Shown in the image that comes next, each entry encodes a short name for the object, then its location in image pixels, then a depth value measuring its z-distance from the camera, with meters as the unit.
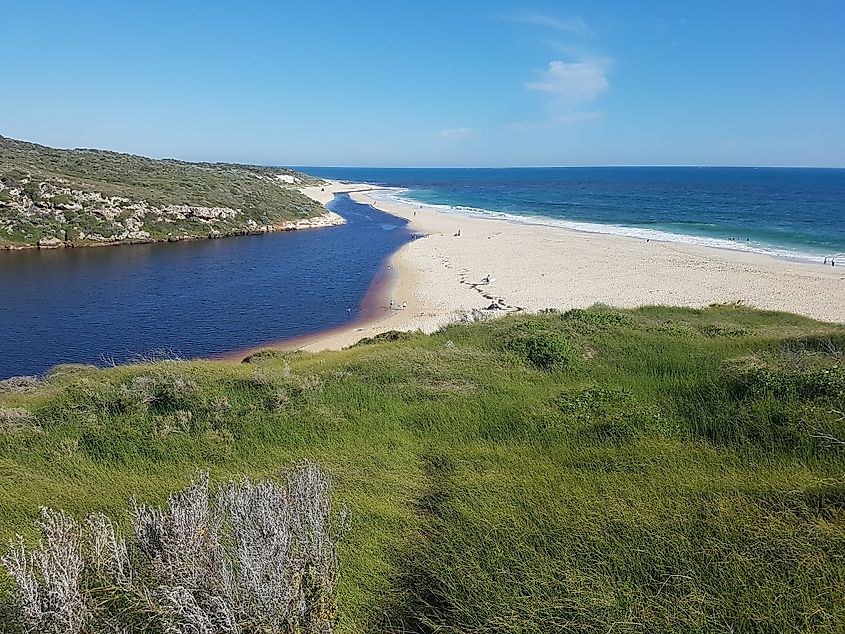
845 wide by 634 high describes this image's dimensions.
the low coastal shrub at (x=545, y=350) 14.69
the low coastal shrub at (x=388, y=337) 20.58
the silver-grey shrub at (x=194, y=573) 5.12
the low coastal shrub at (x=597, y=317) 18.48
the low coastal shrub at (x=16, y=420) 11.36
